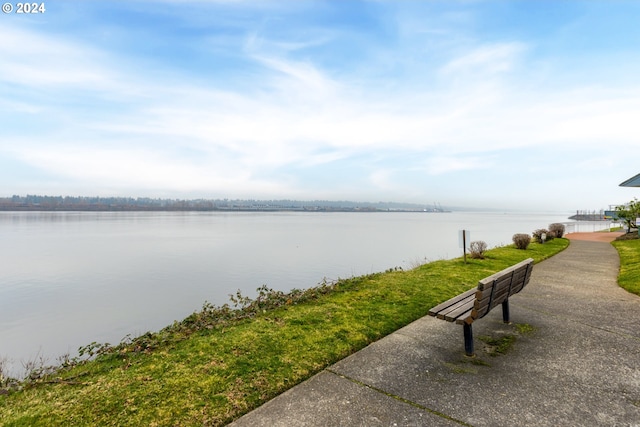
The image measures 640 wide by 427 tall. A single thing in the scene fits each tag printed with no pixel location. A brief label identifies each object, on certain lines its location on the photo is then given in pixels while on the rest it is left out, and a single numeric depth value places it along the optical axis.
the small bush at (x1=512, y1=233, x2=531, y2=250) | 15.58
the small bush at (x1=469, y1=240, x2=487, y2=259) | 12.71
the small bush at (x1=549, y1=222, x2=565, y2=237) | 20.11
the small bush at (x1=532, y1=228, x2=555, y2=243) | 18.65
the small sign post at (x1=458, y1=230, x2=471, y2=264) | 10.22
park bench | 3.90
